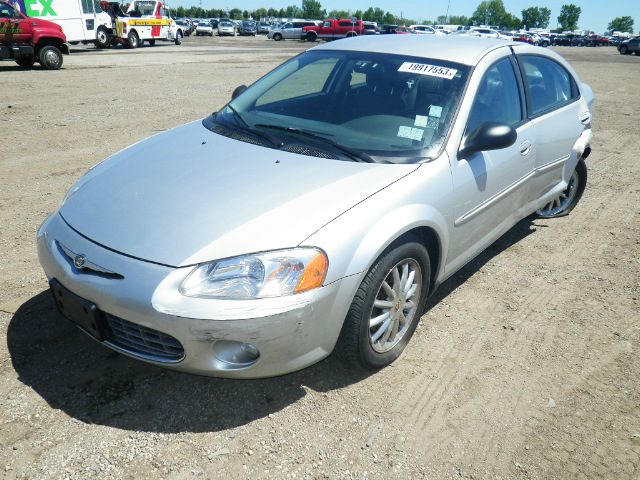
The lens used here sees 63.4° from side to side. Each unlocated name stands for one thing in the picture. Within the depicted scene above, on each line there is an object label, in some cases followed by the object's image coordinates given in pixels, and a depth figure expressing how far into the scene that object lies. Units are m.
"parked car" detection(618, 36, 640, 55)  41.69
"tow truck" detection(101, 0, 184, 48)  26.41
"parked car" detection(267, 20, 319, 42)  46.41
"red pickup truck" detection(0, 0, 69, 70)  14.37
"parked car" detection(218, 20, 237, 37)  51.16
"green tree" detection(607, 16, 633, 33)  150.55
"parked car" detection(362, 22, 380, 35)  49.83
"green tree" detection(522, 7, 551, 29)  141.38
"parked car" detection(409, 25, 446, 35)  49.29
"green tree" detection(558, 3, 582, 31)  142.00
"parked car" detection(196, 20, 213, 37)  50.00
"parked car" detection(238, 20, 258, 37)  54.25
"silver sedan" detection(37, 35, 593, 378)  2.22
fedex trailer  18.59
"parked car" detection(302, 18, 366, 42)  45.00
